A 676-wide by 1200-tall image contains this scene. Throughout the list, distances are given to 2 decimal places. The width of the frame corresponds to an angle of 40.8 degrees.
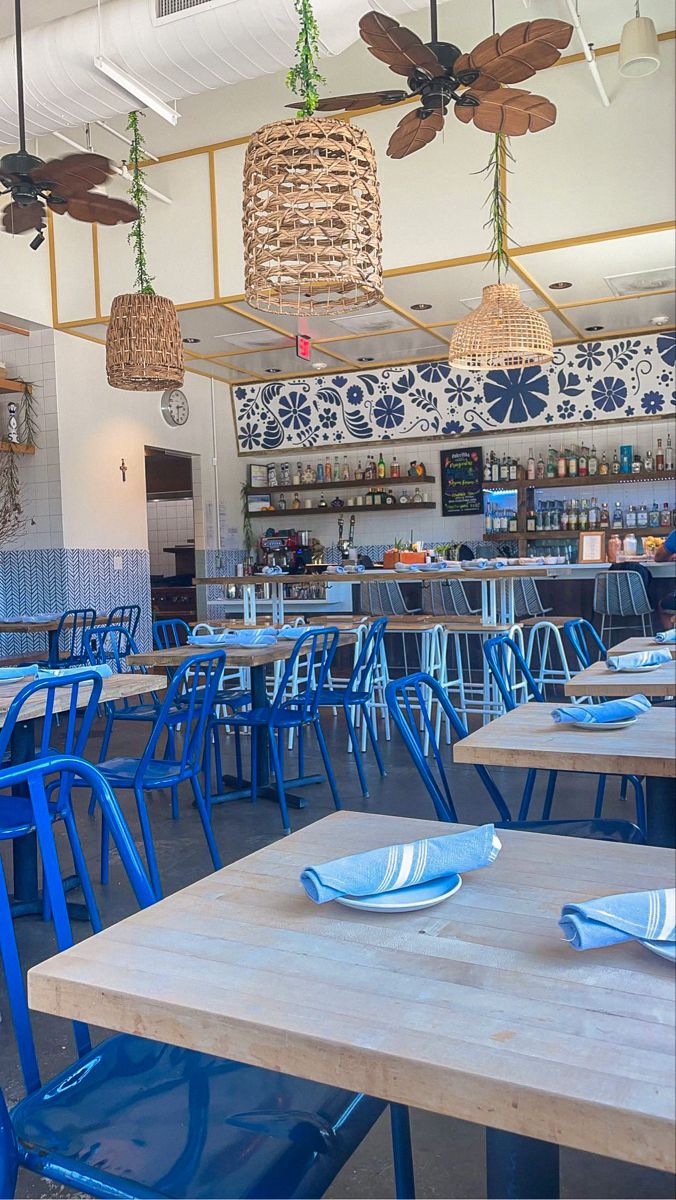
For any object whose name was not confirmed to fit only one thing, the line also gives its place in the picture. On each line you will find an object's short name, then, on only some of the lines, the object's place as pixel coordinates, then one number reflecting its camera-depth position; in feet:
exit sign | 27.73
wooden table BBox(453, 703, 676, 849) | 6.14
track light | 15.97
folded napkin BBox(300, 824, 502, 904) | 3.73
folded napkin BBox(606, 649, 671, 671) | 9.89
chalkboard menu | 34.09
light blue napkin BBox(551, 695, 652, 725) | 7.23
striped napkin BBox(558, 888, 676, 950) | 3.19
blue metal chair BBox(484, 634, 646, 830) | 9.75
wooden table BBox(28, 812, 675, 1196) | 2.43
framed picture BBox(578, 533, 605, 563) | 28.17
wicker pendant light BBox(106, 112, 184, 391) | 17.76
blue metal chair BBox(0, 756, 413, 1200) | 3.59
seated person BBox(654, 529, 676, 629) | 23.79
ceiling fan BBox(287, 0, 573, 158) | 10.00
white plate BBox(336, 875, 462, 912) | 3.69
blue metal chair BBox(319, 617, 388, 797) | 16.10
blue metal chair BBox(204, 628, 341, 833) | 14.15
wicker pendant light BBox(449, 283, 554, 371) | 17.70
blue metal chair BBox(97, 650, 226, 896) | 10.65
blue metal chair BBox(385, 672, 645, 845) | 6.97
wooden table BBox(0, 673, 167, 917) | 10.39
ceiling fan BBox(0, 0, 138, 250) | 12.89
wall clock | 32.63
